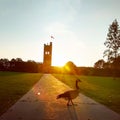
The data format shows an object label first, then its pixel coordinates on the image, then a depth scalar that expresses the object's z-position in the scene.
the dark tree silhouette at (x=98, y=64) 73.43
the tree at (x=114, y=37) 35.71
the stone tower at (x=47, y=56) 55.79
